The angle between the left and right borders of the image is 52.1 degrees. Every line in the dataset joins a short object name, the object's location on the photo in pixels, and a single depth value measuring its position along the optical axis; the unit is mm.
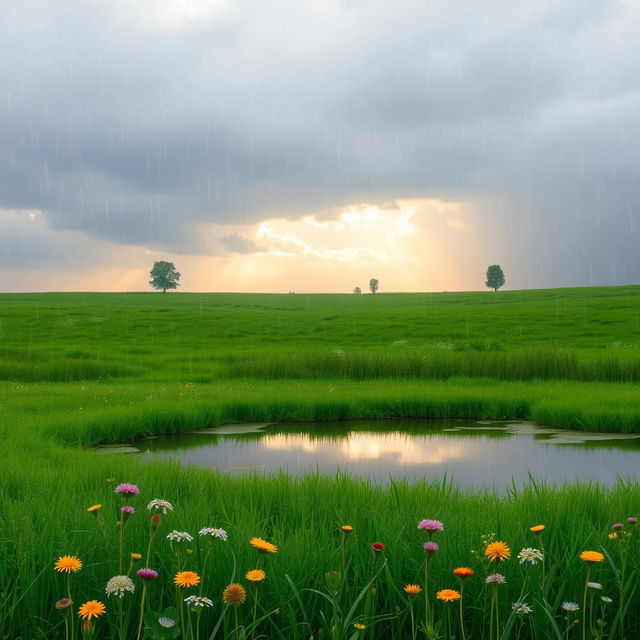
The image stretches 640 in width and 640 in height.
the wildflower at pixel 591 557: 2092
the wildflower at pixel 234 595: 2080
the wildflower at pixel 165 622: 2006
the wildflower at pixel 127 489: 2475
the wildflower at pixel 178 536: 2292
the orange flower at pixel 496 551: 2145
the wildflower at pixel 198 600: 2014
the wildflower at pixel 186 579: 1984
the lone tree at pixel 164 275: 110875
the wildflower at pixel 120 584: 2074
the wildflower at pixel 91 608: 1867
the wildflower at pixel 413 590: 2049
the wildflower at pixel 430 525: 2311
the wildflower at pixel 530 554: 2197
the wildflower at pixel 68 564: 2092
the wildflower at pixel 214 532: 2263
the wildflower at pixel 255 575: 2045
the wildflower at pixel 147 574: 1990
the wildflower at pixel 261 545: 2088
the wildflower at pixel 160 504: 2439
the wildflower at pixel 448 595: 1991
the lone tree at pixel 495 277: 109125
